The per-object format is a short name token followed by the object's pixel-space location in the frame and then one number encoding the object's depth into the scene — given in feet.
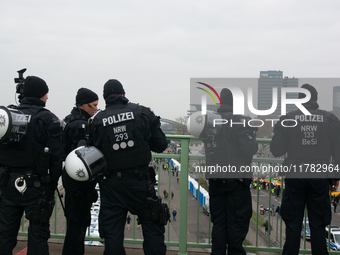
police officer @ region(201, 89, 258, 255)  10.99
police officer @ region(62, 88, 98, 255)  10.87
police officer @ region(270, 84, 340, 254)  11.00
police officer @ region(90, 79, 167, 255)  9.43
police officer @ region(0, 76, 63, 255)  9.76
